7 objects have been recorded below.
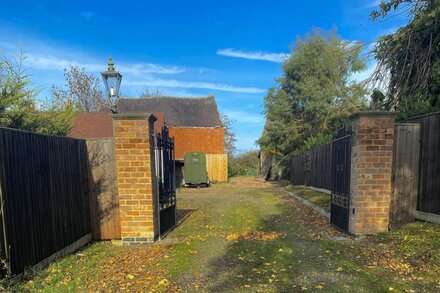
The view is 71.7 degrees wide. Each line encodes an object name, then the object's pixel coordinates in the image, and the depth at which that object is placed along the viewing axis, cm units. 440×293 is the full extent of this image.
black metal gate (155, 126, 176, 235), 654
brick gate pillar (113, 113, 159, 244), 580
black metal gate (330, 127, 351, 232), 621
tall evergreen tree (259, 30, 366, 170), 2086
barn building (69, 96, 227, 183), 2439
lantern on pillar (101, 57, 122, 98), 748
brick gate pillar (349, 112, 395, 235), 575
